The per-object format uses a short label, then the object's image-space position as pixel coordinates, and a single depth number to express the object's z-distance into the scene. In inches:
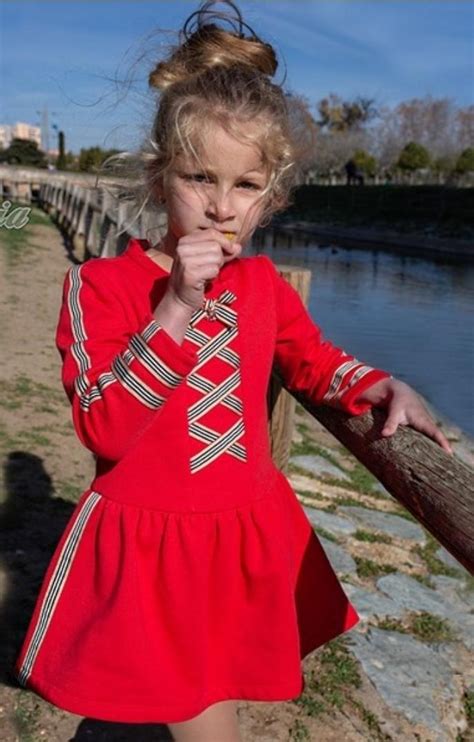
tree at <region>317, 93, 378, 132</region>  3629.4
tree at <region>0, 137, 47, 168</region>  1864.5
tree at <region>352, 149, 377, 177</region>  2368.8
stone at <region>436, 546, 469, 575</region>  167.5
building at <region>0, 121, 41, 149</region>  3509.4
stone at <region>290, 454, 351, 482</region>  208.7
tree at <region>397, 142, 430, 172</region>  1980.8
